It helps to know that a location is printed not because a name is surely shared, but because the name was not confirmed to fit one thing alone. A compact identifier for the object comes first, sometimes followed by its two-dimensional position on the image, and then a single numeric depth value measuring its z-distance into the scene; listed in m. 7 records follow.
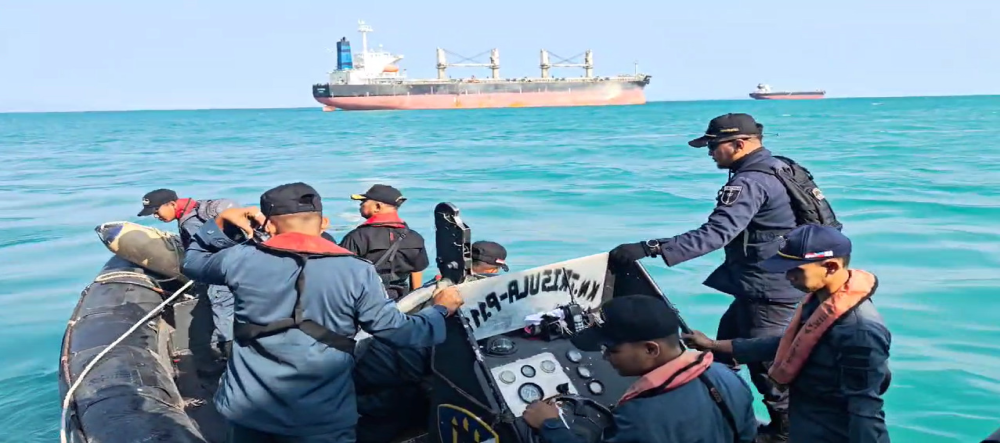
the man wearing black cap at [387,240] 4.96
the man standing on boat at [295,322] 2.67
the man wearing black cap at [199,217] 5.36
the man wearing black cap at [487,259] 4.75
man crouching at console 2.15
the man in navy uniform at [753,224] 3.80
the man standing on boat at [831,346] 2.58
